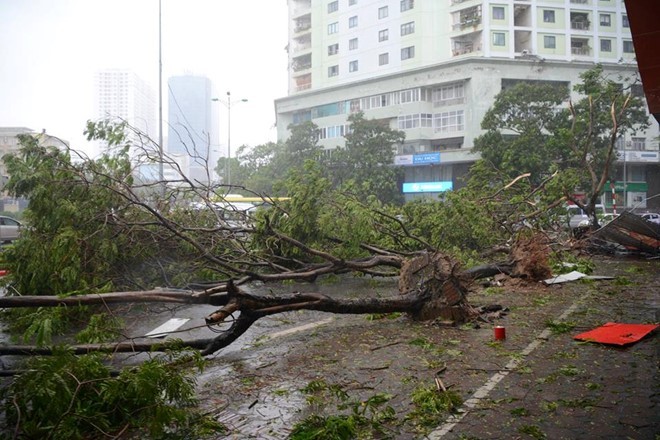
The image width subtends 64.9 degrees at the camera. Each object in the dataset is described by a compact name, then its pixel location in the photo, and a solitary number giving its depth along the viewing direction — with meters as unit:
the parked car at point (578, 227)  12.98
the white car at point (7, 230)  12.77
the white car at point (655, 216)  19.33
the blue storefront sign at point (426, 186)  27.84
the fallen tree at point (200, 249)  4.55
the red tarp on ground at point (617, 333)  4.74
